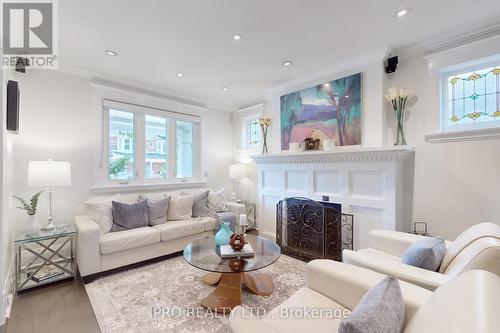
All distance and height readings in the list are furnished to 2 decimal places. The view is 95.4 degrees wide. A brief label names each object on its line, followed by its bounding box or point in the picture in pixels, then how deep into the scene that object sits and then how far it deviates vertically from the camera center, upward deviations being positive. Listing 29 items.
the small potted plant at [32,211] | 2.58 -0.52
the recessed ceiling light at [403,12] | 2.01 +1.40
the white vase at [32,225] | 2.57 -0.68
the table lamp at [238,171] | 4.62 -0.09
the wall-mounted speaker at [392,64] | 2.76 +1.25
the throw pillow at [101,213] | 2.88 -0.61
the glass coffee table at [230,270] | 2.00 -0.88
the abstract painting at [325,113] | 3.05 +0.80
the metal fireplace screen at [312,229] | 3.03 -0.89
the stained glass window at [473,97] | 2.32 +0.75
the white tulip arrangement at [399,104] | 2.66 +0.76
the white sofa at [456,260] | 1.17 -0.58
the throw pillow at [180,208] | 3.54 -0.66
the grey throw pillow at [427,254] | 1.54 -0.61
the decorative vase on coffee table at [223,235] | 2.38 -0.73
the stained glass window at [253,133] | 4.78 +0.73
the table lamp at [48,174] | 2.45 -0.09
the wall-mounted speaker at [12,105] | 2.10 +0.57
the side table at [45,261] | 2.37 -1.13
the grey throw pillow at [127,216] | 3.02 -0.68
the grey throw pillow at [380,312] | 0.76 -0.54
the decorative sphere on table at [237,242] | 2.16 -0.72
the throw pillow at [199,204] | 3.76 -0.63
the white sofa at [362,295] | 0.69 -0.67
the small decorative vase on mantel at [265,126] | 4.11 +0.75
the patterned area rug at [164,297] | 1.86 -1.29
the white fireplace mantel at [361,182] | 2.63 -0.20
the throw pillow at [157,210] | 3.30 -0.65
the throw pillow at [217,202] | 3.89 -0.62
